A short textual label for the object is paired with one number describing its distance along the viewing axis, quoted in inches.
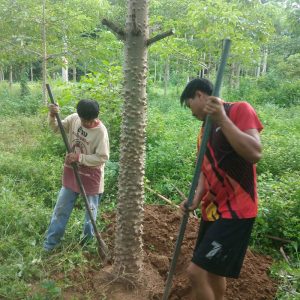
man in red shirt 88.0
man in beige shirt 129.4
